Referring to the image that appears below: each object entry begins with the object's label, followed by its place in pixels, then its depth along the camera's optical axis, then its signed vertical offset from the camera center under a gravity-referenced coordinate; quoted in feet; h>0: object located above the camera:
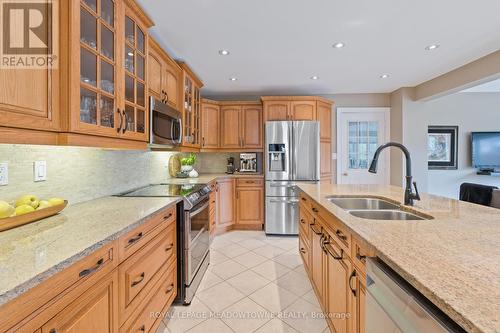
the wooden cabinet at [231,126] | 13.79 +2.27
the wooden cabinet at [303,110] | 12.99 +3.03
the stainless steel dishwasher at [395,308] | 2.08 -1.44
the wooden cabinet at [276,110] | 13.00 +3.03
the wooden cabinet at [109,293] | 2.31 -1.72
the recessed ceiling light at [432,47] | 8.39 +4.28
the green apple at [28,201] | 3.96 -0.62
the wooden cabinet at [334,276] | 3.67 -2.17
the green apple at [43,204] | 4.07 -0.71
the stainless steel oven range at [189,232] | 6.49 -2.01
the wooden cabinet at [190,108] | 9.91 +2.67
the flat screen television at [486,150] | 14.97 +0.98
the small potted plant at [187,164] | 11.81 +0.04
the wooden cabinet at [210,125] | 13.23 +2.26
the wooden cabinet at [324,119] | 13.16 +2.60
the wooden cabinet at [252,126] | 13.73 +2.27
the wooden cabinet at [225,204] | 12.50 -2.12
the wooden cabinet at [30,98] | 3.02 +0.93
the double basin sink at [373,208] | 5.17 -1.07
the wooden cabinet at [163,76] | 7.19 +3.08
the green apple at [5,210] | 3.39 -0.67
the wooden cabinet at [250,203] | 13.08 -2.12
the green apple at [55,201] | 4.31 -0.69
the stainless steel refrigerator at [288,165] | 12.34 +0.00
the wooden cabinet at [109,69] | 4.04 +1.99
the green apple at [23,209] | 3.71 -0.72
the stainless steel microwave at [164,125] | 6.88 +1.31
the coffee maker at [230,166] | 14.32 -0.07
